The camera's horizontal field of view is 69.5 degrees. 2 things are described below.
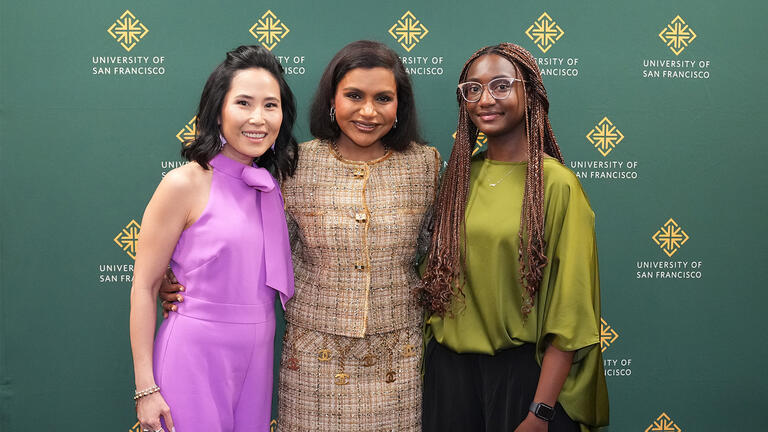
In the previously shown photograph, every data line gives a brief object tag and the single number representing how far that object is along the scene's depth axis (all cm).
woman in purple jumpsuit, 180
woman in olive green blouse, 182
